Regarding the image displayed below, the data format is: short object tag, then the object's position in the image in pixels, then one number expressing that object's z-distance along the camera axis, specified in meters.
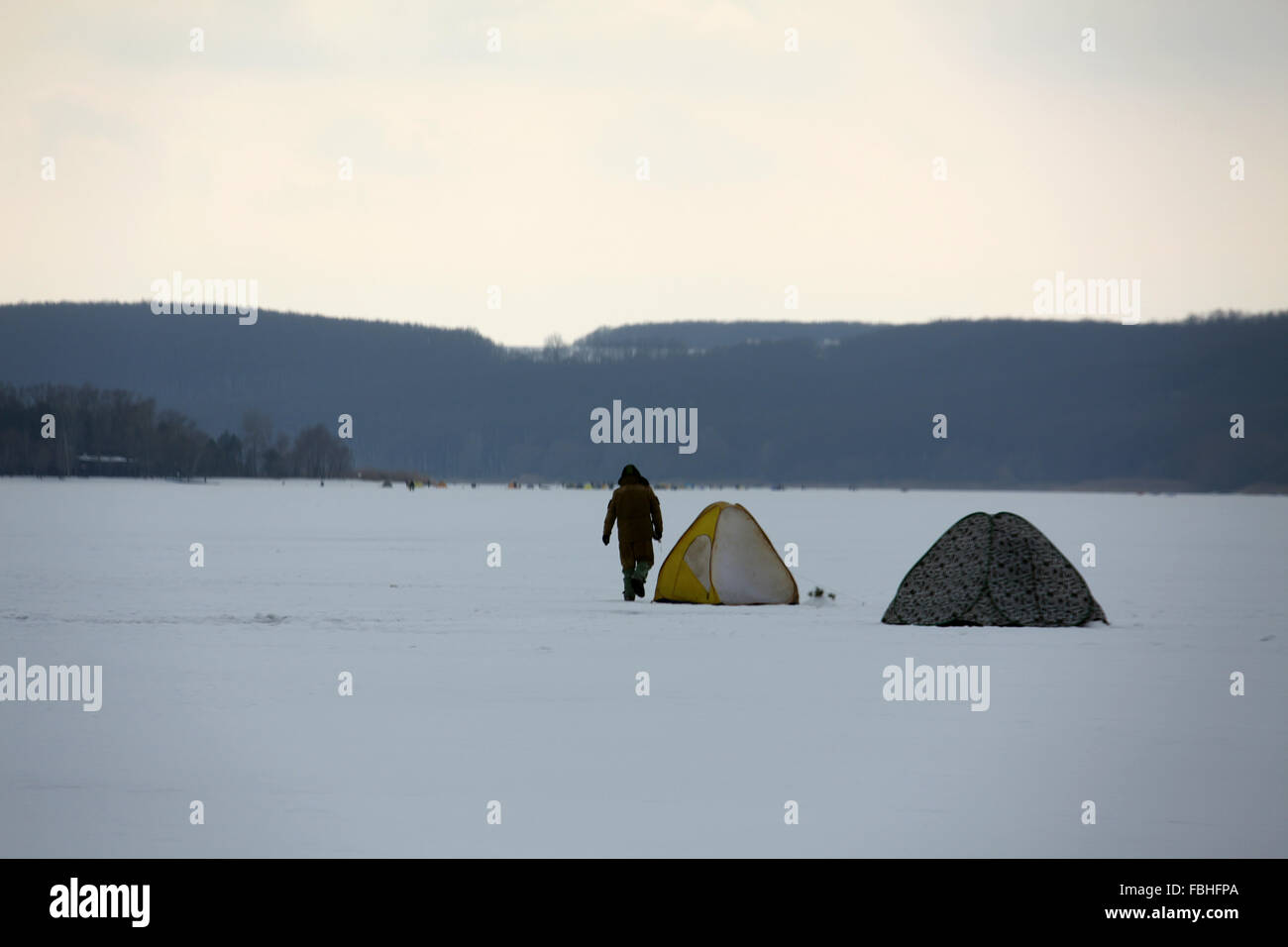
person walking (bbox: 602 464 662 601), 19.17
